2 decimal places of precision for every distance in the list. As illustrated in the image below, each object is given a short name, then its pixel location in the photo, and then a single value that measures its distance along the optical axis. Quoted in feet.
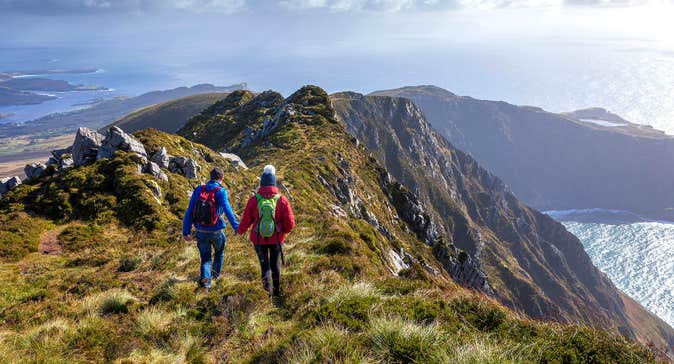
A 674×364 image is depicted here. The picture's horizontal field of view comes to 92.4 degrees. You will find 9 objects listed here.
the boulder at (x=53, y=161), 81.35
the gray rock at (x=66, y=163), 77.66
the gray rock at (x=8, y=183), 83.61
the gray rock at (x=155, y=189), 66.46
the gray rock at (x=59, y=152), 90.19
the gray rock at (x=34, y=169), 89.48
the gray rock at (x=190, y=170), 84.28
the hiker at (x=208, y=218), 33.06
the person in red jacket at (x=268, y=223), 30.17
